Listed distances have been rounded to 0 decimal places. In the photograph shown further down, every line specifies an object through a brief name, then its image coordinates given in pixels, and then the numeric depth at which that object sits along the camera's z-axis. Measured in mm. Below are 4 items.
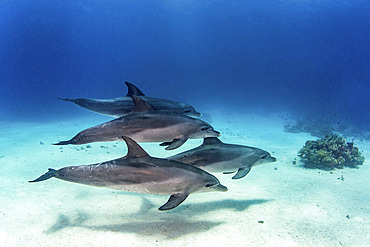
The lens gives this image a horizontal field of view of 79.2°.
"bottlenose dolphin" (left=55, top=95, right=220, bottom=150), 4168
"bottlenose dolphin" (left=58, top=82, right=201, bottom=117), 4758
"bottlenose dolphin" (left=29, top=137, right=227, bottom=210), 3799
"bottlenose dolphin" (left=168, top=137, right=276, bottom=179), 4918
